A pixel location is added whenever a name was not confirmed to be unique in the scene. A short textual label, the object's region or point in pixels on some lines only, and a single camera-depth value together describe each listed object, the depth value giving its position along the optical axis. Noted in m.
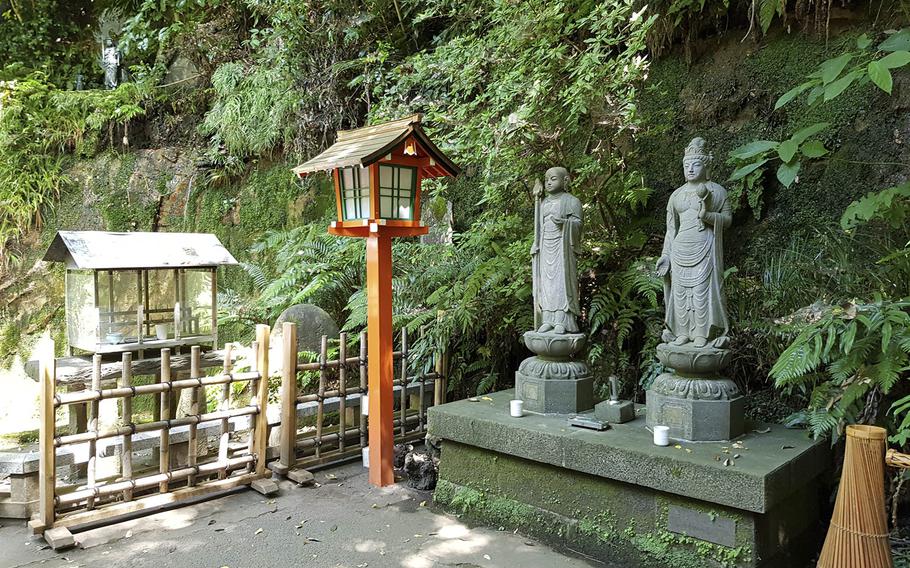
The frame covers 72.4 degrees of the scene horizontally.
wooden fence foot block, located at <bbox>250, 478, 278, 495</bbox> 5.19
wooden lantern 5.04
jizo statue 5.00
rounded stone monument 7.73
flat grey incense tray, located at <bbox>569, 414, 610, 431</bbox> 4.43
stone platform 3.61
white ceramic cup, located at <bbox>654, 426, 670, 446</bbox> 4.04
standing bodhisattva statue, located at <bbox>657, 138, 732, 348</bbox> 4.25
